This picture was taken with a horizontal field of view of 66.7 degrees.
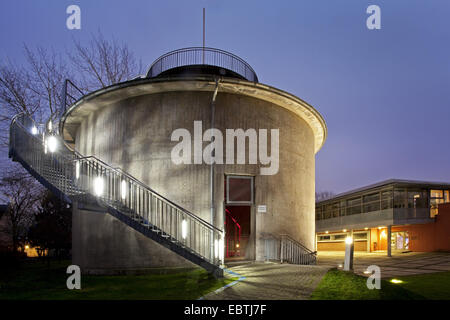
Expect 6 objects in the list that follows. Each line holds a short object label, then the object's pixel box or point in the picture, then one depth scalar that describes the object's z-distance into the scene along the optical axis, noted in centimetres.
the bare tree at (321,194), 8751
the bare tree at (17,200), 3048
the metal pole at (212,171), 1078
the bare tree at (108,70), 2139
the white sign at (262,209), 1177
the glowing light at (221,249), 973
